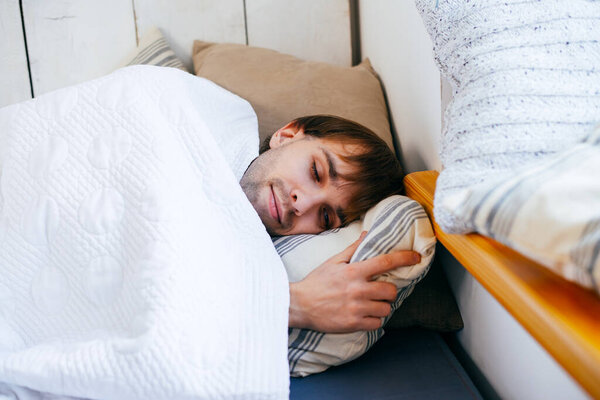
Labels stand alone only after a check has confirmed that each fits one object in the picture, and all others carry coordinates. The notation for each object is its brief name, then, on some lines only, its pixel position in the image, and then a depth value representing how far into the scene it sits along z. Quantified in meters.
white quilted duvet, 0.58
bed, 0.68
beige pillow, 1.20
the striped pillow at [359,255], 0.72
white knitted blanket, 0.56
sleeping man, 0.93
